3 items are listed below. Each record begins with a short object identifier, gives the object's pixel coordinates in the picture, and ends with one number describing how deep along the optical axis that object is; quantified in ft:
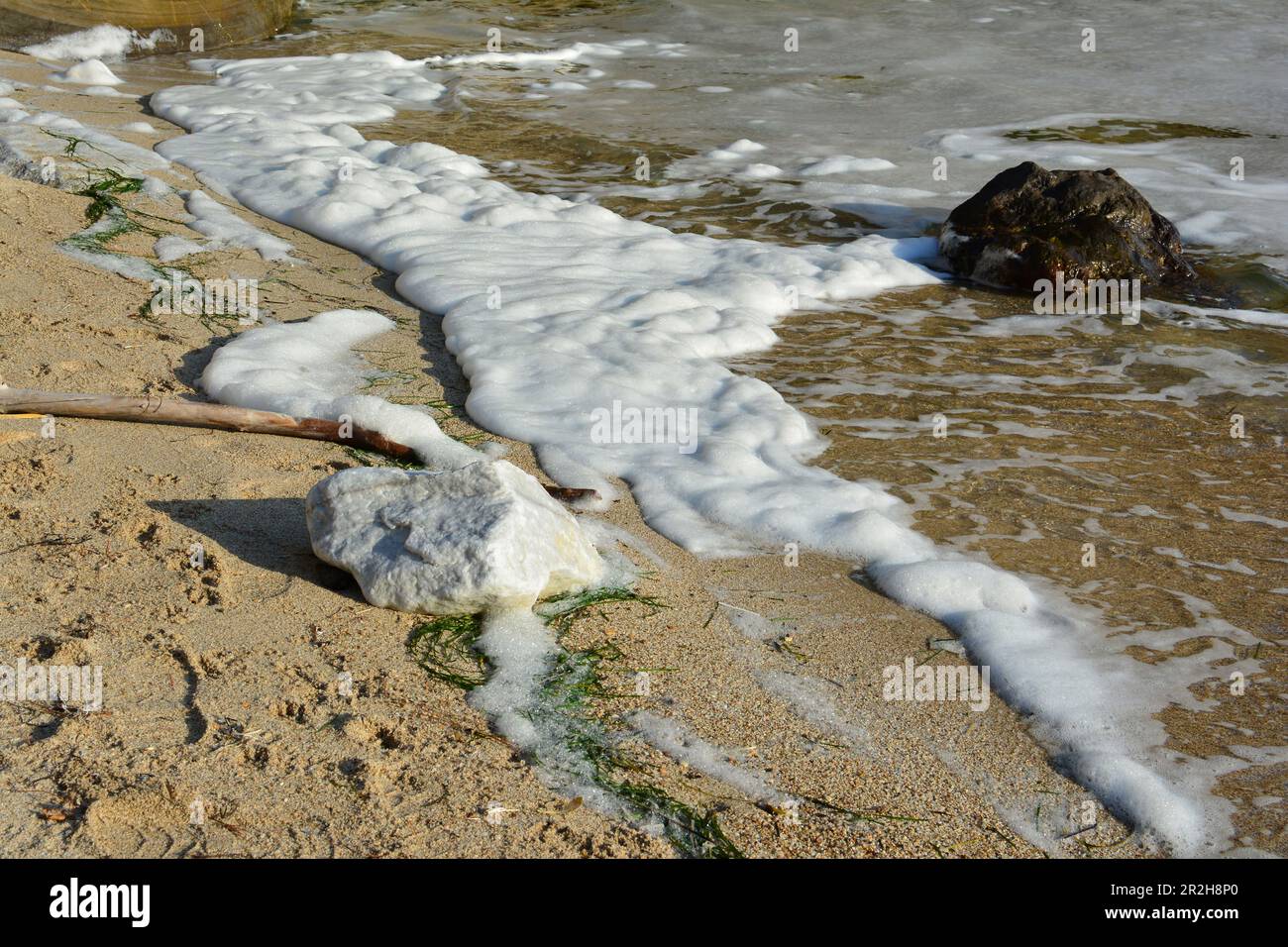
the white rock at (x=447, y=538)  10.36
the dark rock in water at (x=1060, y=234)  21.42
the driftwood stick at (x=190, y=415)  12.62
